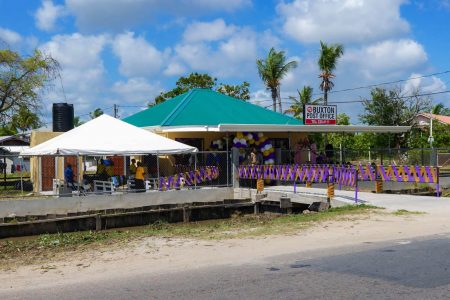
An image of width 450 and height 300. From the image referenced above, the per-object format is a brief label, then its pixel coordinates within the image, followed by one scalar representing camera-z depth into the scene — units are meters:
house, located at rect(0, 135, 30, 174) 39.51
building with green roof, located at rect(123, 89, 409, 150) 28.30
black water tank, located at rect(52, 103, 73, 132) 32.62
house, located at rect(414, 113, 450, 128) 60.12
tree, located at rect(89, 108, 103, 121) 92.62
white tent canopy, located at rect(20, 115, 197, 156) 20.17
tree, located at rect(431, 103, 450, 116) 68.88
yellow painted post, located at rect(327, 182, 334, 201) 19.19
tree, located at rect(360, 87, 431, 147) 54.28
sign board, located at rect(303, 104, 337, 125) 29.73
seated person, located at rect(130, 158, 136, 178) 24.17
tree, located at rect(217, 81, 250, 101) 51.47
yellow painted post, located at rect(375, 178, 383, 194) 21.22
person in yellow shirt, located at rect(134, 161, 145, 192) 22.02
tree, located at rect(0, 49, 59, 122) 30.15
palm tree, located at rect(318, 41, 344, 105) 50.94
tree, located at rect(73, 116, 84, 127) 84.40
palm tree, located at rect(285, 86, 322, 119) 55.72
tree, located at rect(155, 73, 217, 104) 50.56
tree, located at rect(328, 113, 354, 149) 56.38
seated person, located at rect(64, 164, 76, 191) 22.06
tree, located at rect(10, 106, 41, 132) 31.50
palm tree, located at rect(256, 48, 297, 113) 51.34
